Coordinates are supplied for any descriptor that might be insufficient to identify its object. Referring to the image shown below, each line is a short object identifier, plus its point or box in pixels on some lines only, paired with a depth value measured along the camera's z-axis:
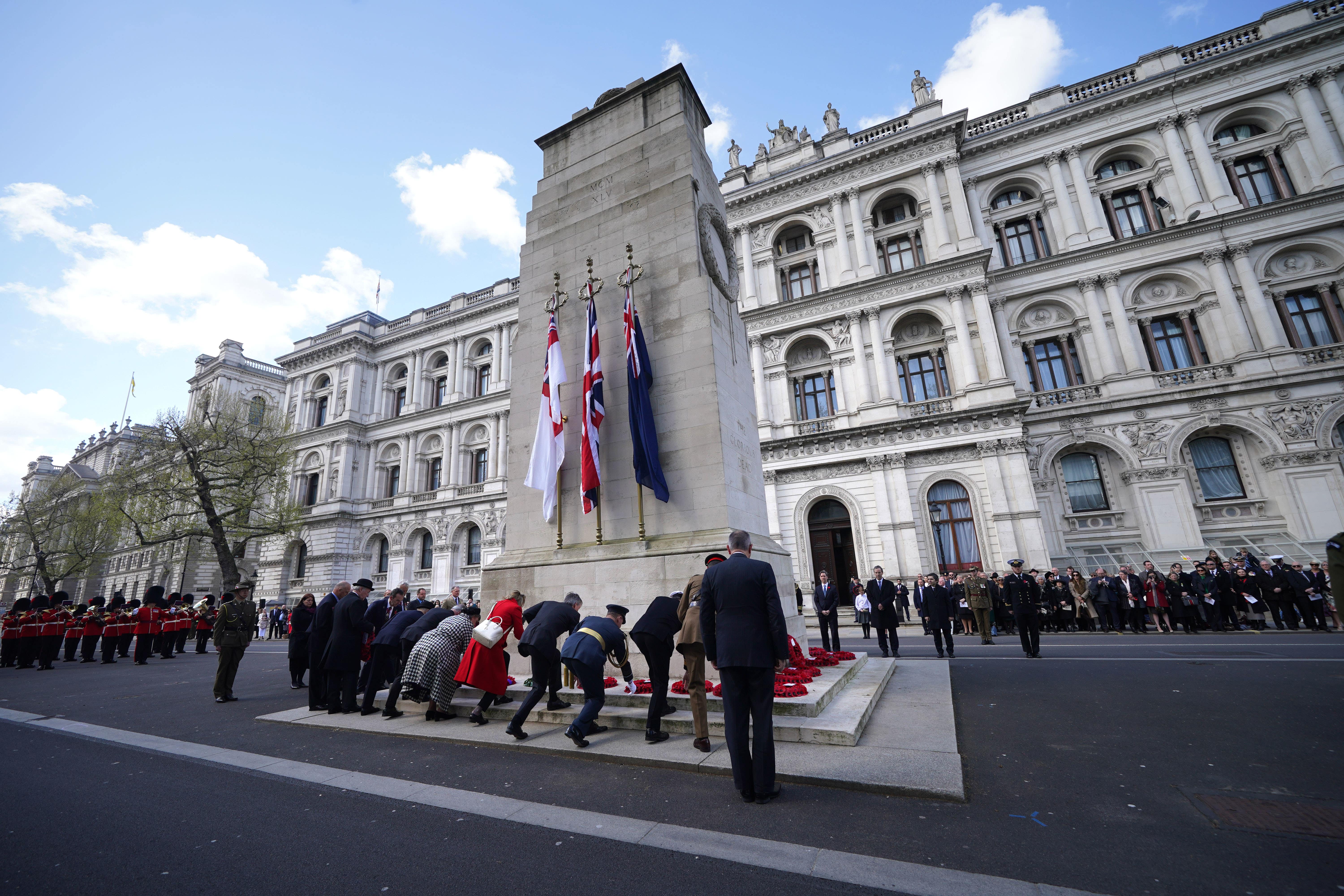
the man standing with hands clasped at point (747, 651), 4.06
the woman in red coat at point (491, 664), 6.47
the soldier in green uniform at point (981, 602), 12.78
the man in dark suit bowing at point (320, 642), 8.01
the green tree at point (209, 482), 24.66
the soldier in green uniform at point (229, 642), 8.99
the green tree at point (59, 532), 29.19
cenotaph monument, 7.88
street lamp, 22.55
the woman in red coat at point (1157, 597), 14.59
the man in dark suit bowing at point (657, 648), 5.41
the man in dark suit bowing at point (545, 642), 5.74
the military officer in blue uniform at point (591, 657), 5.48
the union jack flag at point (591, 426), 8.23
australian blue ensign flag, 7.90
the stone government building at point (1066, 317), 20.88
